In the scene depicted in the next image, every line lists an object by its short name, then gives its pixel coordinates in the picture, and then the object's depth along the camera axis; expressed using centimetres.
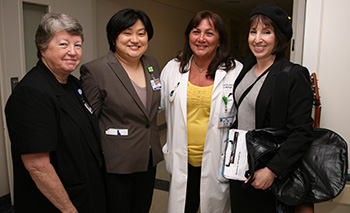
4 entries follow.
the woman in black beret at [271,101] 131
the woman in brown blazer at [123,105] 157
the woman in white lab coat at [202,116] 182
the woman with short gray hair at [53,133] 115
